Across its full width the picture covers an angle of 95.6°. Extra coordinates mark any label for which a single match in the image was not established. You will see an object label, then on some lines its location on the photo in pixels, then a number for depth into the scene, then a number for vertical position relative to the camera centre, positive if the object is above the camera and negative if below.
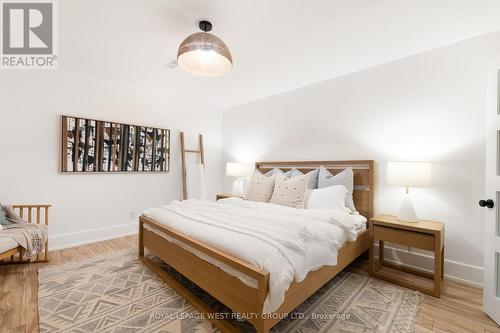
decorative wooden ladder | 4.22 +0.04
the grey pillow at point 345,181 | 2.76 -0.20
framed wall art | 3.11 +0.28
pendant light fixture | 1.82 +0.93
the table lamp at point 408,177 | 2.20 -0.11
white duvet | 1.38 -0.52
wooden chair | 2.54 -0.66
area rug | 1.59 -1.13
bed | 1.33 -0.80
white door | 1.70 -0.27
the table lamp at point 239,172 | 4.20 -0.12
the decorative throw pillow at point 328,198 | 2.60 -0.38
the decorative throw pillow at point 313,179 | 3.11 -0.19
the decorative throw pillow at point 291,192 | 2.77 -0.33
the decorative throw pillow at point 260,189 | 3.13 -0.33
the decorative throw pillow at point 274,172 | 3.54 -0.10
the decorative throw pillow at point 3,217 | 2.43 -0.58
